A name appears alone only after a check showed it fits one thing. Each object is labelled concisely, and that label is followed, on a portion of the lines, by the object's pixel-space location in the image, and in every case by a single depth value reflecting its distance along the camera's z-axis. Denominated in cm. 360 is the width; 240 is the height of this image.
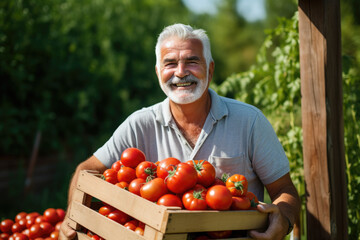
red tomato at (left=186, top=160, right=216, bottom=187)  222
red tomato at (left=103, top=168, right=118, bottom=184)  244
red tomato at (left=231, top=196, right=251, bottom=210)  208
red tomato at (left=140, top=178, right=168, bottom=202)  210
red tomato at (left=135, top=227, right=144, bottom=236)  210
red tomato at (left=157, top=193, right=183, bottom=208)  203
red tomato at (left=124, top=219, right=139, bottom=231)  220
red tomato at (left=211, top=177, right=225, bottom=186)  226
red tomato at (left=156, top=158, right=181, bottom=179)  225
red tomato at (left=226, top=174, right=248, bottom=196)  213
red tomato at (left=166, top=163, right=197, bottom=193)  208
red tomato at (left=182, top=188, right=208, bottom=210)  200
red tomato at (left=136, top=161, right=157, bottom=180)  233
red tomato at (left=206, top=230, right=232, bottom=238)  205
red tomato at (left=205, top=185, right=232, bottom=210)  198
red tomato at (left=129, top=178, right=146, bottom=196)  221
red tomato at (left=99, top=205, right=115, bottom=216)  237
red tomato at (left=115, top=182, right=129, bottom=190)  232
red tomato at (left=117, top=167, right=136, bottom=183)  240
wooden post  264
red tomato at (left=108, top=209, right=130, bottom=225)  230
